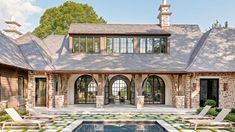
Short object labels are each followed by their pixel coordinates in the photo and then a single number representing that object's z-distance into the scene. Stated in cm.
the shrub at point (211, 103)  1049
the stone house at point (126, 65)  1138
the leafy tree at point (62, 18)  2346
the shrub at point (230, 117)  788
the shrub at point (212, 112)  905
